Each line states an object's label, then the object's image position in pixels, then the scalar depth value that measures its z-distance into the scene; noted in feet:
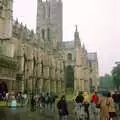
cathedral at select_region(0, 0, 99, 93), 152.15
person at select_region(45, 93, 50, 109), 105.55
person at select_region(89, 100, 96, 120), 71.10
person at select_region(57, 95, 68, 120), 51.17
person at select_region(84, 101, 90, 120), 65.16
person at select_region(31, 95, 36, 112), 95.73
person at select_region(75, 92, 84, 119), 64.46
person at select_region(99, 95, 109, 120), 49.79
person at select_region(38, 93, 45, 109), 109.95
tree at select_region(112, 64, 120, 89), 272.76
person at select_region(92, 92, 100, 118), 65.02
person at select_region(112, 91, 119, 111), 78.90
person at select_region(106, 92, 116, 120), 49.37
